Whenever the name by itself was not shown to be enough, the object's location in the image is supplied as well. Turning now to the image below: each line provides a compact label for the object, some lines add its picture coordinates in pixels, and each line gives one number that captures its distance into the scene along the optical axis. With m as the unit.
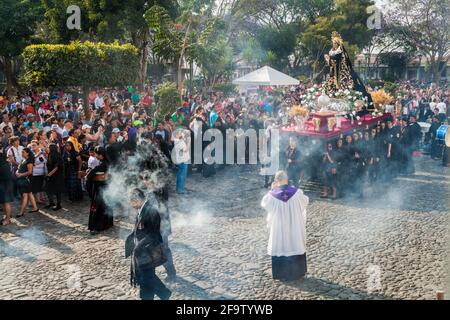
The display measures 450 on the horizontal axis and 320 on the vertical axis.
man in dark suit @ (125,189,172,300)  5.91
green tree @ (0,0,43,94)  28.06
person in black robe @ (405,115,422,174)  14.55
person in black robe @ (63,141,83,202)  11.52
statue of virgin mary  15.44
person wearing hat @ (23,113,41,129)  14.72
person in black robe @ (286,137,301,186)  12.19
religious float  12.52
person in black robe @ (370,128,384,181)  13.04
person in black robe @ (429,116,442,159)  16.72
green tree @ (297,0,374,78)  35.44
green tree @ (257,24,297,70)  37.59
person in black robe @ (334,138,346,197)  11.72
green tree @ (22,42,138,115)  15.10
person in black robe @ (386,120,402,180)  14.07
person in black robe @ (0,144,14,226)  9.84
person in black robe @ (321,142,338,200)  11.69
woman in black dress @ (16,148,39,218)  10.49
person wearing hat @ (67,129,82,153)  11.63
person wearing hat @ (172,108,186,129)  15.17
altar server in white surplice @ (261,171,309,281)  7.27
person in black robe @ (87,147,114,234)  9.41
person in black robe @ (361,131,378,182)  12.55
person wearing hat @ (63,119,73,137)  13.17
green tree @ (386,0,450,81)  34.34
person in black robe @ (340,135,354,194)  11.82
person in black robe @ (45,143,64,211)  10.86
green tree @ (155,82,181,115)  16.80
